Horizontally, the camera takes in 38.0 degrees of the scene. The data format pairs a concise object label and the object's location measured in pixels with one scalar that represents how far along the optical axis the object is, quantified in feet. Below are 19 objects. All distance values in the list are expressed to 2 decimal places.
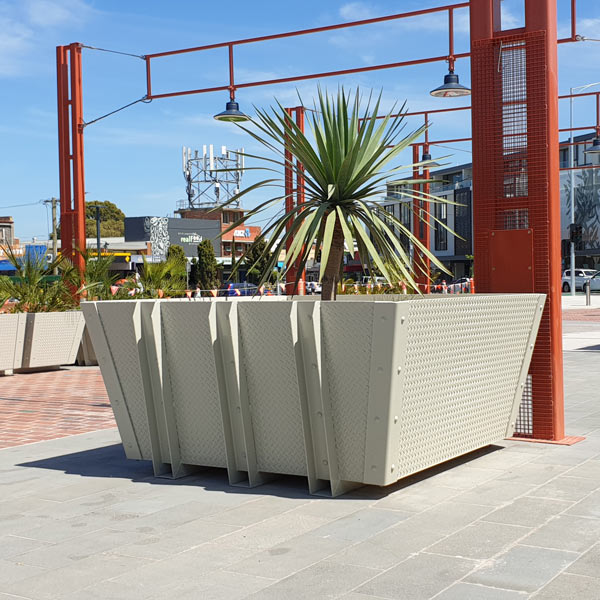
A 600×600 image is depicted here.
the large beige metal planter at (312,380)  17.35
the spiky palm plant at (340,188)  20.99
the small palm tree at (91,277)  48.32
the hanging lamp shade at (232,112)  48.03
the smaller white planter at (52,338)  45.62
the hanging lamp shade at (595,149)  75.03
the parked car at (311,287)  112.40
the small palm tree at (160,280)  51.03
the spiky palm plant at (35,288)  46.80
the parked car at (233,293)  102.93
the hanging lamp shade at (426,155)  77.70
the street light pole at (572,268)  163.16
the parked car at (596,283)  186.09
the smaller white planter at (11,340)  44.27
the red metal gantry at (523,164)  23.75
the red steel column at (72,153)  50.37
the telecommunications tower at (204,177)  330.13
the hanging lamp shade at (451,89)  44.83
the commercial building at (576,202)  233.76
